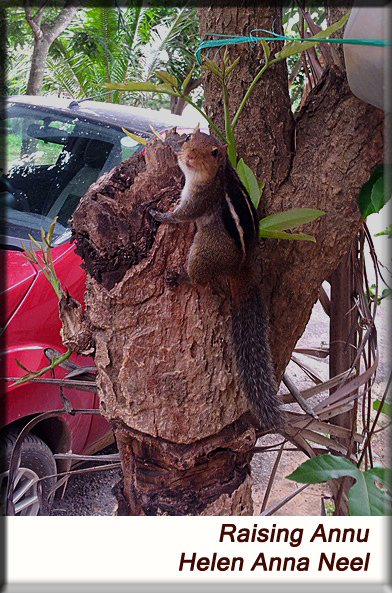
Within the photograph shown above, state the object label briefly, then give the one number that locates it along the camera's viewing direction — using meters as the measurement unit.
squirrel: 0.54
